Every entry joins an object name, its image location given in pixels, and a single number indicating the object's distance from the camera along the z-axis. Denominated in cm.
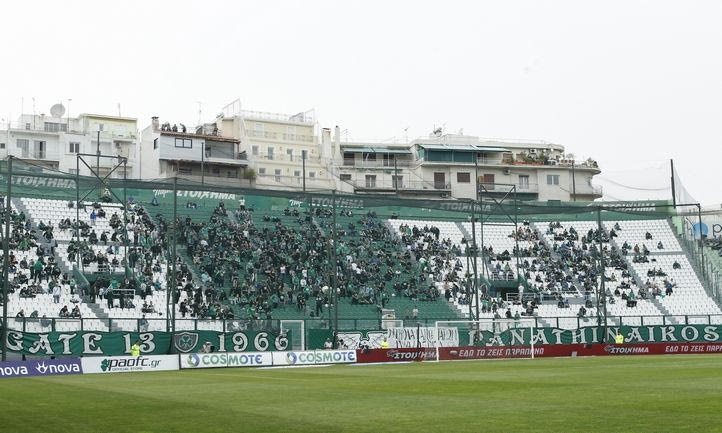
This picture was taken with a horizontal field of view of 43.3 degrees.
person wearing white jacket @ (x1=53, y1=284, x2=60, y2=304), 5430
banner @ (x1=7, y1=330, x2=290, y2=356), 4428
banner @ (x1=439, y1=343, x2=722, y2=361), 5194
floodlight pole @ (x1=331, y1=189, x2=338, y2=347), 5150
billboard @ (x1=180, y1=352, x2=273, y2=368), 4328
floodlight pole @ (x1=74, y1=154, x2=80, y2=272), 5642
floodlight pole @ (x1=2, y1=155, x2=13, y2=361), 4152
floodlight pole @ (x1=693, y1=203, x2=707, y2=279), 7150
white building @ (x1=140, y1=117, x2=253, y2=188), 10362
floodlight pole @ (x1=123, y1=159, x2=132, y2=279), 5792
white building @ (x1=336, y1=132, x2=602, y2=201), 11194
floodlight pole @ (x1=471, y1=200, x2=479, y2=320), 5550
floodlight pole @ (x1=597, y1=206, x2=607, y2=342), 5916
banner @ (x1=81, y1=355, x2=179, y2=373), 4053
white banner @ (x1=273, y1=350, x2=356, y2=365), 4597
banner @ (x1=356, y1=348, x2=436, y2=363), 4916
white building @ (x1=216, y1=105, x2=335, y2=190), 11119
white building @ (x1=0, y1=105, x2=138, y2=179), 10156
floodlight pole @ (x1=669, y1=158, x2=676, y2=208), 8694
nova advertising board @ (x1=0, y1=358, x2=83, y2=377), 3762
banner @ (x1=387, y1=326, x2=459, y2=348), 5241
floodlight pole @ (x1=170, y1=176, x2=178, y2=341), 4685
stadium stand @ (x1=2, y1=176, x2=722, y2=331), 5700
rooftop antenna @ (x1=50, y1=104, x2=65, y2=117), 10938
